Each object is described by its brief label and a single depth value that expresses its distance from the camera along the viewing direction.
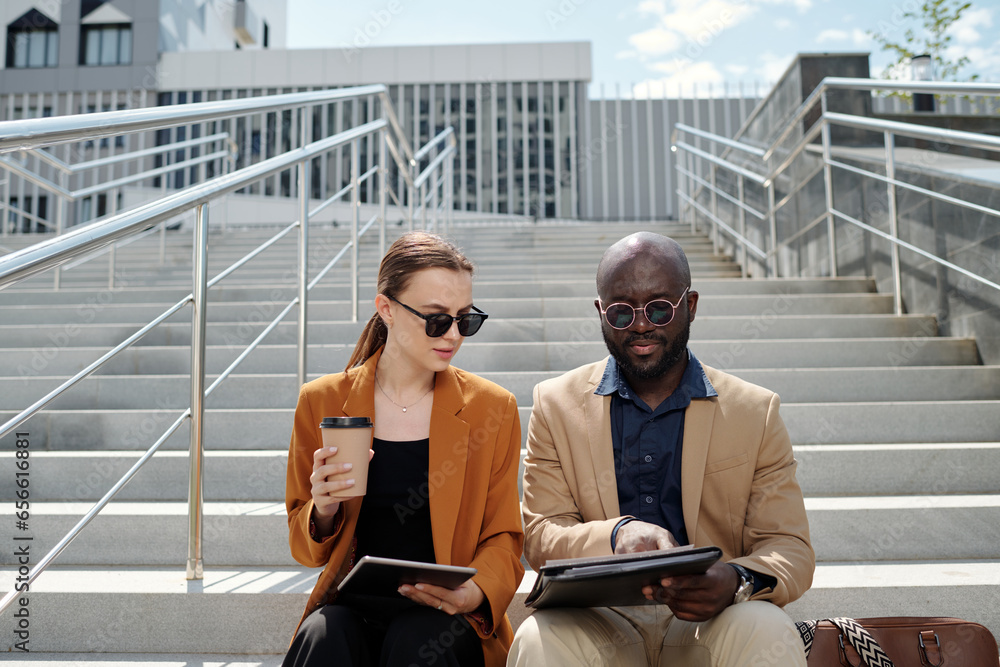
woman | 1.43
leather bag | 1.52
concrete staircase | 1.86
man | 1.42
